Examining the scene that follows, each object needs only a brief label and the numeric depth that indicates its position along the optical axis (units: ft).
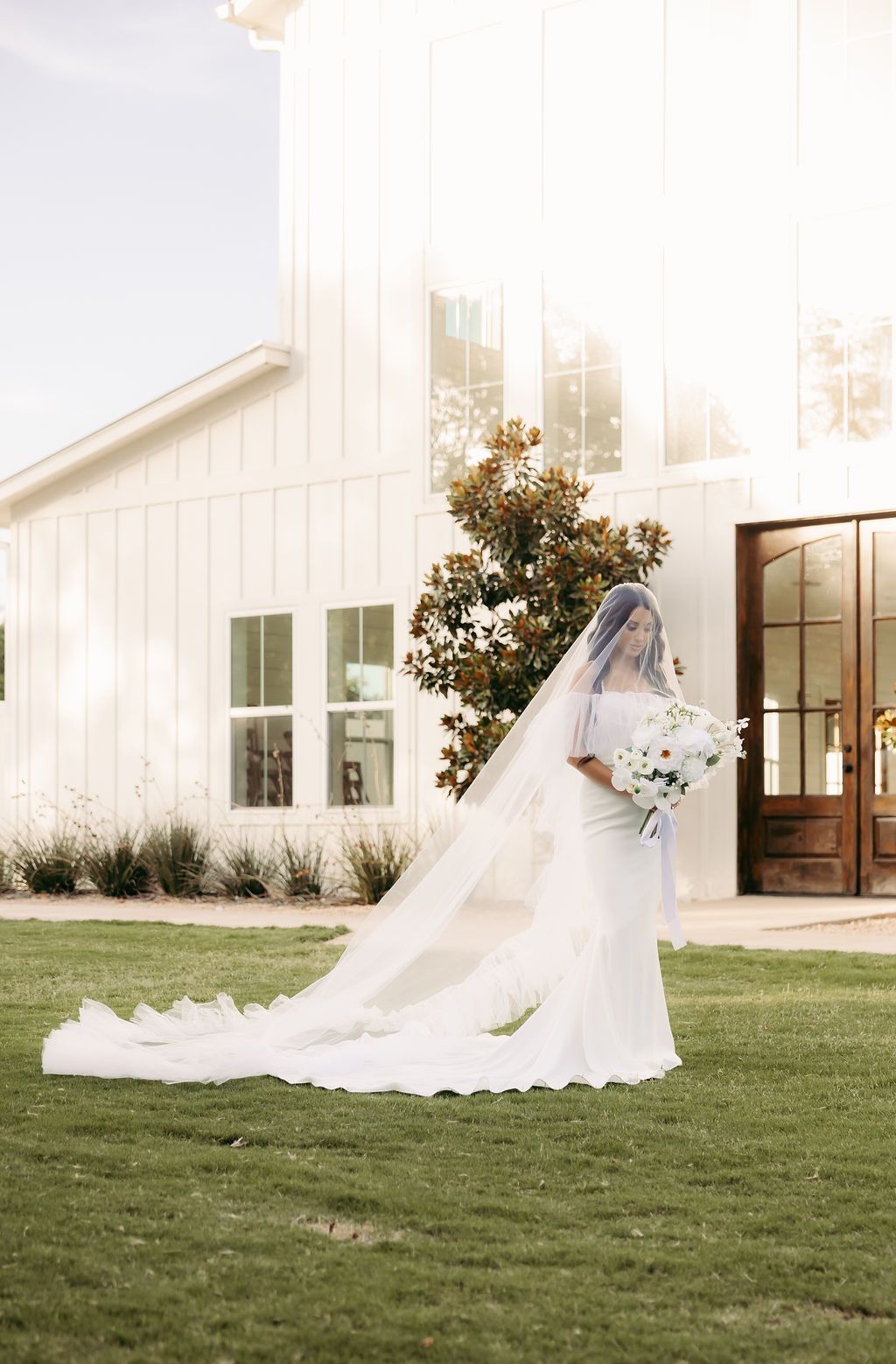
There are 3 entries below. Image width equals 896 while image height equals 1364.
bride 19.81
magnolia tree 41.32
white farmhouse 41.70
